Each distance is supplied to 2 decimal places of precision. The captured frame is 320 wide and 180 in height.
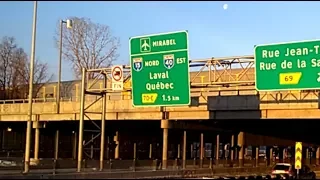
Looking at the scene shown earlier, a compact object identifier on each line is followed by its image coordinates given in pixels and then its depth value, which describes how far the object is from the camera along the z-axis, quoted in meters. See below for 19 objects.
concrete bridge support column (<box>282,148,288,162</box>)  96.19
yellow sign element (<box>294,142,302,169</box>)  39.66
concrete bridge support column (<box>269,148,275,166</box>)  85.38
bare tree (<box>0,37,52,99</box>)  102.81
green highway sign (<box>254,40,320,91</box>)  31.56
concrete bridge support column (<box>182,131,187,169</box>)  58.80
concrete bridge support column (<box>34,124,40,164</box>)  60.77
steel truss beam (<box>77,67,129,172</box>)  37.94
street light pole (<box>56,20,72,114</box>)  53.19
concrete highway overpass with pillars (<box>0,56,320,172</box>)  37.99
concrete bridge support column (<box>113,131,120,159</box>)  68.42
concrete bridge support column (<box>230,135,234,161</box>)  70.95
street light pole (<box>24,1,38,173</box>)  32.22
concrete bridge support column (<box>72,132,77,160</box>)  74.41
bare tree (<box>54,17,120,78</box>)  89.44
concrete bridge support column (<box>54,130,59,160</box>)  71.38
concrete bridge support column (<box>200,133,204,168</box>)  65.59
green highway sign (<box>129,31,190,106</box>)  33.62
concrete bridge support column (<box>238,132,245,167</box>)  62.22
